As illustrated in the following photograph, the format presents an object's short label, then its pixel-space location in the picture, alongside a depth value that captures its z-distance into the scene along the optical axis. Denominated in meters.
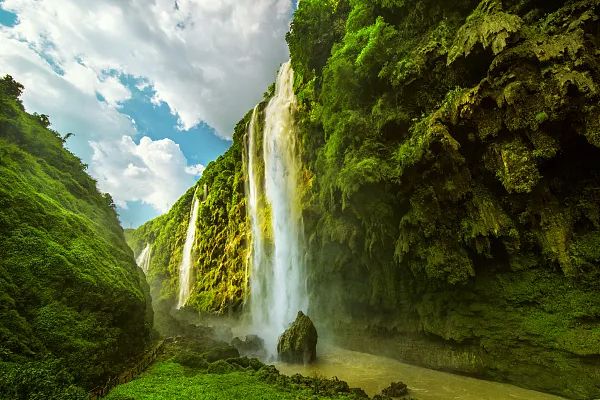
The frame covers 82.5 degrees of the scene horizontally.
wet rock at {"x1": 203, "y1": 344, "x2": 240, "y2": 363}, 15.33
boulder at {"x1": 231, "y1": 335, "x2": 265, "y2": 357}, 19.91
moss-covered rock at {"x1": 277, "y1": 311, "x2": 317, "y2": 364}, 16.91
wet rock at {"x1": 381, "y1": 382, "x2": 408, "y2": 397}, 11.57
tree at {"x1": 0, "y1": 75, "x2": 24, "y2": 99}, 23.83
